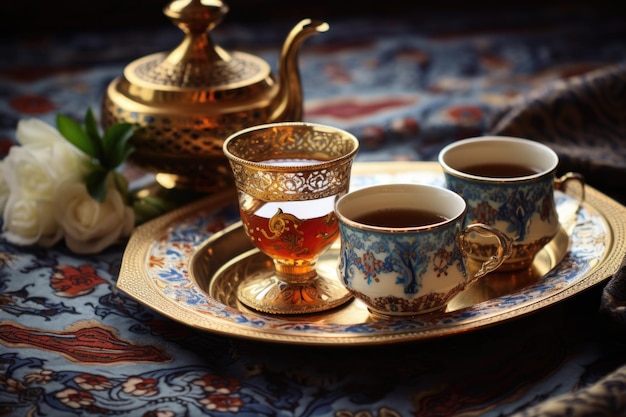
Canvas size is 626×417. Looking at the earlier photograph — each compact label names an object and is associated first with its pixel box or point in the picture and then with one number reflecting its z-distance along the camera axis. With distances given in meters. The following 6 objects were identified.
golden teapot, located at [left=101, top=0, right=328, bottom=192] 0.97
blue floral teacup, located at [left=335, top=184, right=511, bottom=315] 0.80
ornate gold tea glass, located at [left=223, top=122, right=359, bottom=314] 0.84
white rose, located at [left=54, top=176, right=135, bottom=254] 0.95
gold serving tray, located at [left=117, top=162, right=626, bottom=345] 0.80
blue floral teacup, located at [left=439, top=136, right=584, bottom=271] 0.87
